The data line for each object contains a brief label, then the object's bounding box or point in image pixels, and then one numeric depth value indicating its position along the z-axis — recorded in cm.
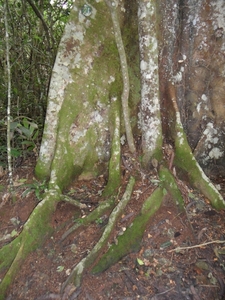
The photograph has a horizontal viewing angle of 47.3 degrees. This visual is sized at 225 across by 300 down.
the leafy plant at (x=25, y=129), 355
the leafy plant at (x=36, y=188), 365
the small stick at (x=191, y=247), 320
